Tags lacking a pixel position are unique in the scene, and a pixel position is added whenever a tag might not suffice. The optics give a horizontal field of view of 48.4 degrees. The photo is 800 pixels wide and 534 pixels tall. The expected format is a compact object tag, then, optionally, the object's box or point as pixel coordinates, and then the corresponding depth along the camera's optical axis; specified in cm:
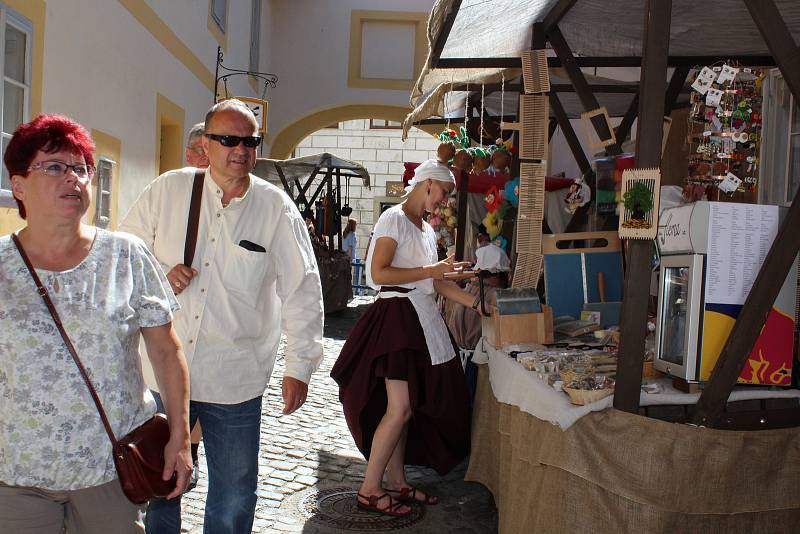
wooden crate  440
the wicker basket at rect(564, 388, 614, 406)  324
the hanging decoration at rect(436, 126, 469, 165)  668
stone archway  1966
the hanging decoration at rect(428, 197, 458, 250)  757
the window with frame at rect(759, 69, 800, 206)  526
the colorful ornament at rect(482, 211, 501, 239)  681
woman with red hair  227
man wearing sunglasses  315
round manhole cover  455
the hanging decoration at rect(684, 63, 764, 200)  390
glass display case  317
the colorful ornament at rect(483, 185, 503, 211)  681
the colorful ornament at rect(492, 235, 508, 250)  692
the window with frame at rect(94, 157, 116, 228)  852
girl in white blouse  473
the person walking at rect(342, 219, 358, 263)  2088
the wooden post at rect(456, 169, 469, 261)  710
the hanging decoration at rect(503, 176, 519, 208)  646
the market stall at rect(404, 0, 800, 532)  299
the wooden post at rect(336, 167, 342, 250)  1618
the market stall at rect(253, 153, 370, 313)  1452
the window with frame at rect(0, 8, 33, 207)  596
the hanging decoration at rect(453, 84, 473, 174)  671
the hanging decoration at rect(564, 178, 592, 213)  590
